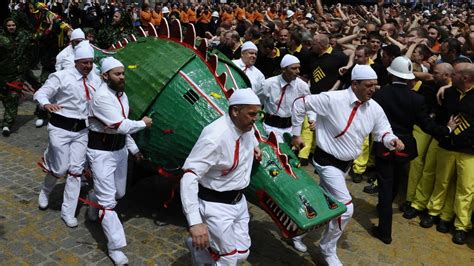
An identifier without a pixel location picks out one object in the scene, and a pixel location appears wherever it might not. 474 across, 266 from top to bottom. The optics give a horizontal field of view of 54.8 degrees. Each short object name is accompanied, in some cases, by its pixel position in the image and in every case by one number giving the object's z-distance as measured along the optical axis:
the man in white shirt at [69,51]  7.74
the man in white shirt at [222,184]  3.66
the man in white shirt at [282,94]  6.57
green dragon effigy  4.53
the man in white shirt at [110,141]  4.98
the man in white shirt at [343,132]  5.06
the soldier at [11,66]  9.41
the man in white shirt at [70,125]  5.76
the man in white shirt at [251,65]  7.23
